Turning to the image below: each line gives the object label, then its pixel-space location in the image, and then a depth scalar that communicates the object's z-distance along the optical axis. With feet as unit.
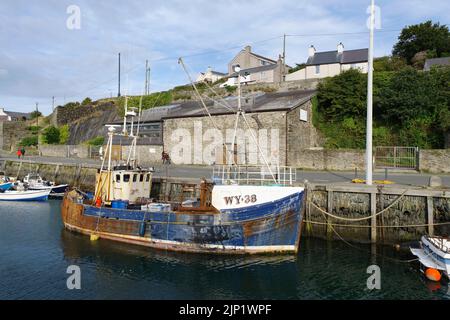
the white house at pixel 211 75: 238.21
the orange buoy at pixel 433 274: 40.42
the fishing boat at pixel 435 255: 39.96
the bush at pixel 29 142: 211.82
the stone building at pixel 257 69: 176.86
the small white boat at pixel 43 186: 102.99
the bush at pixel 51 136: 201.16
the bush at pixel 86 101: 222.93
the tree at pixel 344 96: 109.09
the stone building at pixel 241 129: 102.17
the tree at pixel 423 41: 144.05
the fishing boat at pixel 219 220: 49.67
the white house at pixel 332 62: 152.05
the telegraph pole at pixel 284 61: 182.17
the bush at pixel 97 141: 170.71
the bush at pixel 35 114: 266.47
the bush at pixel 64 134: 204.03
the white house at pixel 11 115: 286.25
